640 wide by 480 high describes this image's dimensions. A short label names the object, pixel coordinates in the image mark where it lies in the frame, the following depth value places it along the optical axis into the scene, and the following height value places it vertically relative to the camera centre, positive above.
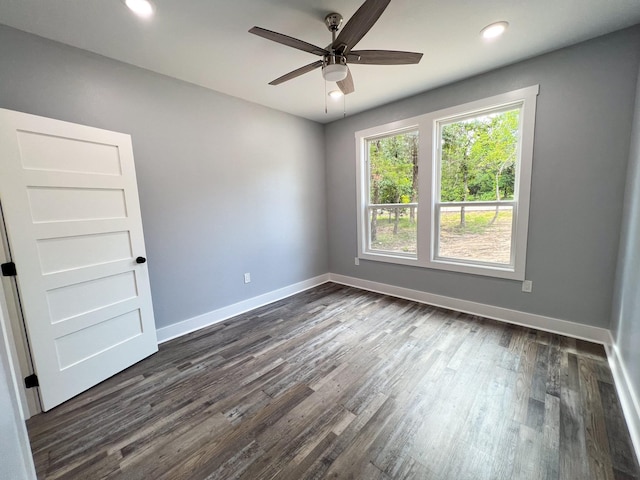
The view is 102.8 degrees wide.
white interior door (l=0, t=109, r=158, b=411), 1.71 -0.23
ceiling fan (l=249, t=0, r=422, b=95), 1.49 +1.04
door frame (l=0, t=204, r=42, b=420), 1.66 -0.80
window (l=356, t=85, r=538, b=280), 2.69 +0.19
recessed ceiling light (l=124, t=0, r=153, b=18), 1.65 +1.36
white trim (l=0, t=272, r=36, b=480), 0.82 -0.66
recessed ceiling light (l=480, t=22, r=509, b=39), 1.96 +1.33
